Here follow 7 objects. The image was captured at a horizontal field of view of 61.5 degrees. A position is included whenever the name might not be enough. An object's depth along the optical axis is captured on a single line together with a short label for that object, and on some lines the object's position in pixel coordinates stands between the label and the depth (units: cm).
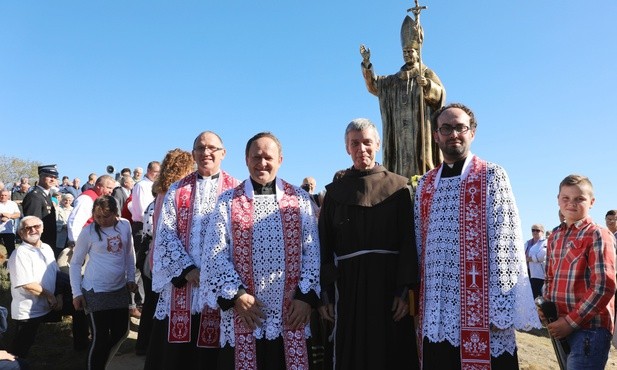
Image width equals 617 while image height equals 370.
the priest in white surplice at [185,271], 391
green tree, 3722
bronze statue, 677
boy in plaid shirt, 372
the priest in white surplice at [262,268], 345
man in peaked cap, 829
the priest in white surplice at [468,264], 319
